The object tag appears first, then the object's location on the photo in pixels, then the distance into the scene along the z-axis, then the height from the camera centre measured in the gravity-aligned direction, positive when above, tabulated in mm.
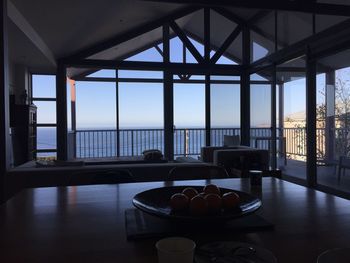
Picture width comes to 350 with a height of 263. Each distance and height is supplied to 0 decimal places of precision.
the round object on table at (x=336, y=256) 718 -294
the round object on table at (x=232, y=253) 809 -329
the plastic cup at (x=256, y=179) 1799 -283
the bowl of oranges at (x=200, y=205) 1055 -280
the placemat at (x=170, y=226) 1024 -332
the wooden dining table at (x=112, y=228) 887 -337
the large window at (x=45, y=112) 7625 +469
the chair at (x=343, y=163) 4534 -499
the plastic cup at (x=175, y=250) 709 -279
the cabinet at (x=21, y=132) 6277 -10
